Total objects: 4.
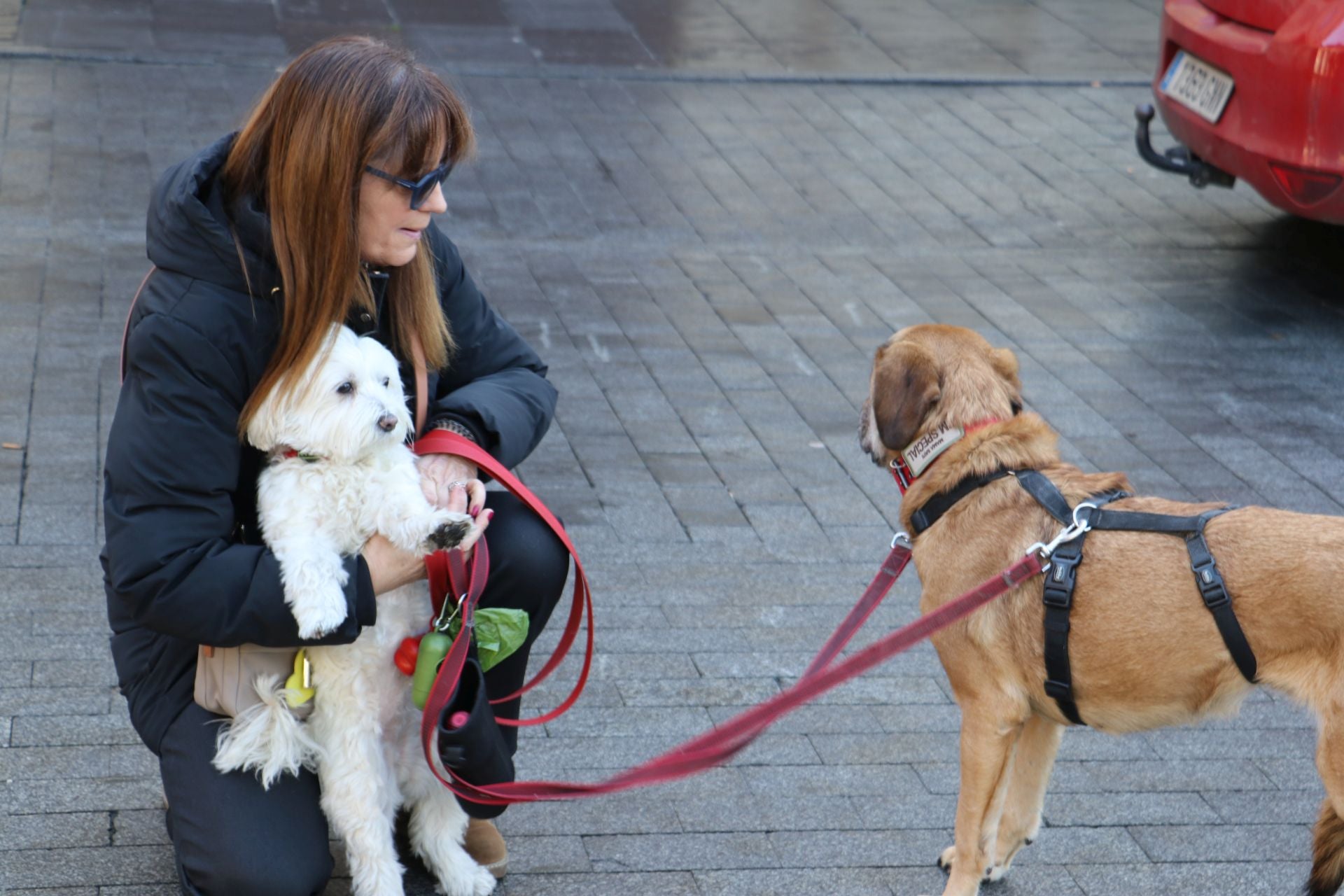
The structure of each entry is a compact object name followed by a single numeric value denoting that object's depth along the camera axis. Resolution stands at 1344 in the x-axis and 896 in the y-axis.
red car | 12.72
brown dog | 5.87
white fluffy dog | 5.44
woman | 5.42
